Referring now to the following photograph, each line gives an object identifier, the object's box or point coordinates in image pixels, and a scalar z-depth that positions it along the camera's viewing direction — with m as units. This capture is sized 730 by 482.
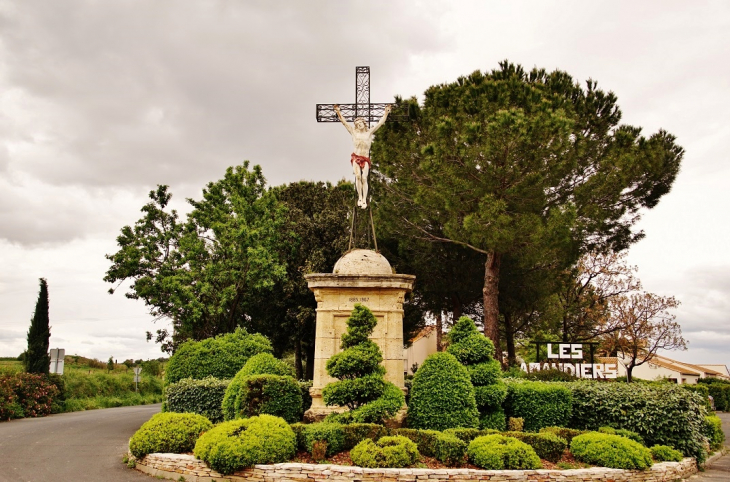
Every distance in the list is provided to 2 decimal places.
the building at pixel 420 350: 54.59
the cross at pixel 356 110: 15.30
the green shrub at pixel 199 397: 15.32
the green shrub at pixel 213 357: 17.34
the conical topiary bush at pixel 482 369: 12.55
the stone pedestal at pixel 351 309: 12.98
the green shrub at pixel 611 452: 9.94
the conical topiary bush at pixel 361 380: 11.12
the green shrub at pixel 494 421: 12.46
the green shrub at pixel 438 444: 9.84
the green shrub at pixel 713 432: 14.58
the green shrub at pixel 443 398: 11.88
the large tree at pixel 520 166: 19.28
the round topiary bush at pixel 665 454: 11.15
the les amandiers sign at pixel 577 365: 20.98
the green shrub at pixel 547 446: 10.20
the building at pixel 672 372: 50.65
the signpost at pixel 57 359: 23.78
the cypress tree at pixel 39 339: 25.52
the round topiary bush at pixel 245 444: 9.36
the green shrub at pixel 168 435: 10.80
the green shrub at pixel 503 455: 9.45
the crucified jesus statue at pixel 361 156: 14.55
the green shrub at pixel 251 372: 13.05
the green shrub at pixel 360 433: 10.27
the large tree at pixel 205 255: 23.42
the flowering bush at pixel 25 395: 21.01
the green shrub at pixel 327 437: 10.05
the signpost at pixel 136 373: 32.22
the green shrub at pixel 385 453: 9.27
